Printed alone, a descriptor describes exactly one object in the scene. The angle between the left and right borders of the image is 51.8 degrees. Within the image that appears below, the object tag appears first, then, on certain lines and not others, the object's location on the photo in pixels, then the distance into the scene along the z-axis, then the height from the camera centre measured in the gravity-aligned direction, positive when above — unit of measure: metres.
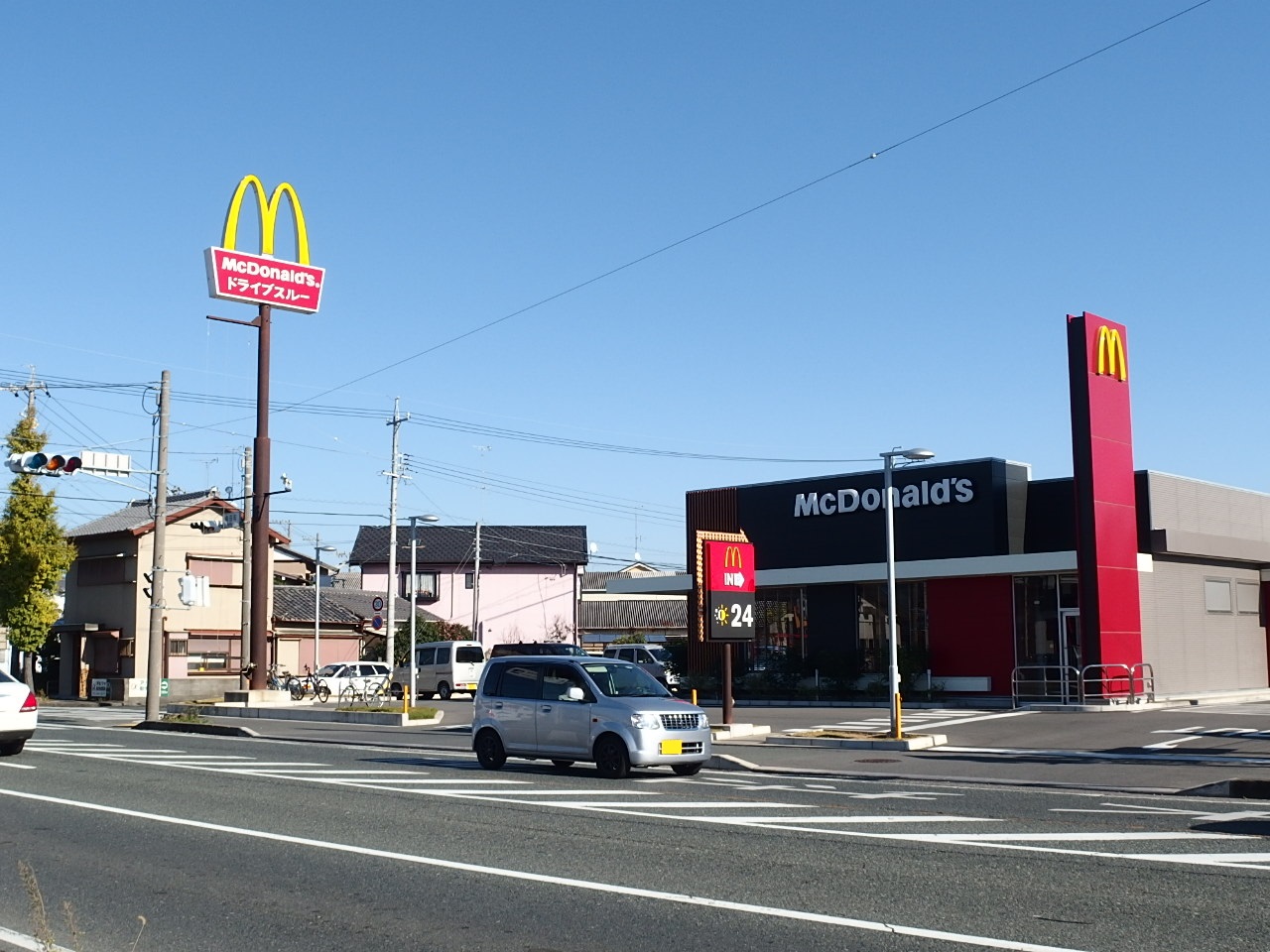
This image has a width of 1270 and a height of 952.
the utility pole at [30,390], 48.75 +9.16
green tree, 50.34 +3.04
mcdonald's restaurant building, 33.19 +1.61
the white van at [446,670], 44.97 -1.30
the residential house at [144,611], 52.47 +0.95
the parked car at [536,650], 40.84 -0.57
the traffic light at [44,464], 28.88 +3.79
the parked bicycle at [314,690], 42.66 -1.86
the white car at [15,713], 19.81 -1.19
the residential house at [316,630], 60.78 +0.14
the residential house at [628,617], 86.44 +0.99
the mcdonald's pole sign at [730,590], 25.61 +0.80
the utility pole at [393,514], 40.23 +4.05
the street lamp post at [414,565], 37.59 +2.26
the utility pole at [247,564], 45.78 +2.41
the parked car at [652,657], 43.38 -0.92
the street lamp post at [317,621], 57.09 +0.54
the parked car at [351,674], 45.84 -1.47
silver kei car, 17.42 -1.19
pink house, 86.31 +3.92
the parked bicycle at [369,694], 39.02 -2.02
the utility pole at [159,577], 32.91 +1.44
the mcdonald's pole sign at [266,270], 41.78 +11.81
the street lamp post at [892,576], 23.61 +1.01
